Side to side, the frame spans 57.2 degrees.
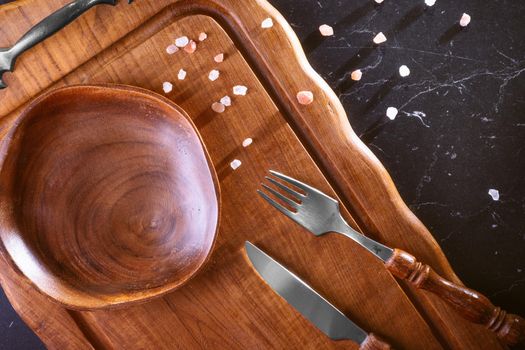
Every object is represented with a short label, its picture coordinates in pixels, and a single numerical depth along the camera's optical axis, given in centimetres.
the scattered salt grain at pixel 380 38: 86
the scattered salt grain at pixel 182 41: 76
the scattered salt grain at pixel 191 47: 76
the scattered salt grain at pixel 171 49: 76
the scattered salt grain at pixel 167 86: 76
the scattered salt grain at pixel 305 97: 75
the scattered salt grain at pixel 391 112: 86
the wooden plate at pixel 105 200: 75
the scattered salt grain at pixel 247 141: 76
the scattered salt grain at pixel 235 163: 76
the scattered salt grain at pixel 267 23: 75
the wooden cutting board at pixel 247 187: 76
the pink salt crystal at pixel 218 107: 76
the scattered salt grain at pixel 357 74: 86
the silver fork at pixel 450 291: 71
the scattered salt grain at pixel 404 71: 86
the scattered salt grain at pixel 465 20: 85
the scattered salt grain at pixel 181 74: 76
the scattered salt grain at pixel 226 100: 76
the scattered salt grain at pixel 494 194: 86
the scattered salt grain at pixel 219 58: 76
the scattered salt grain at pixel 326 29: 86
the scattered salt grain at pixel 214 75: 76
